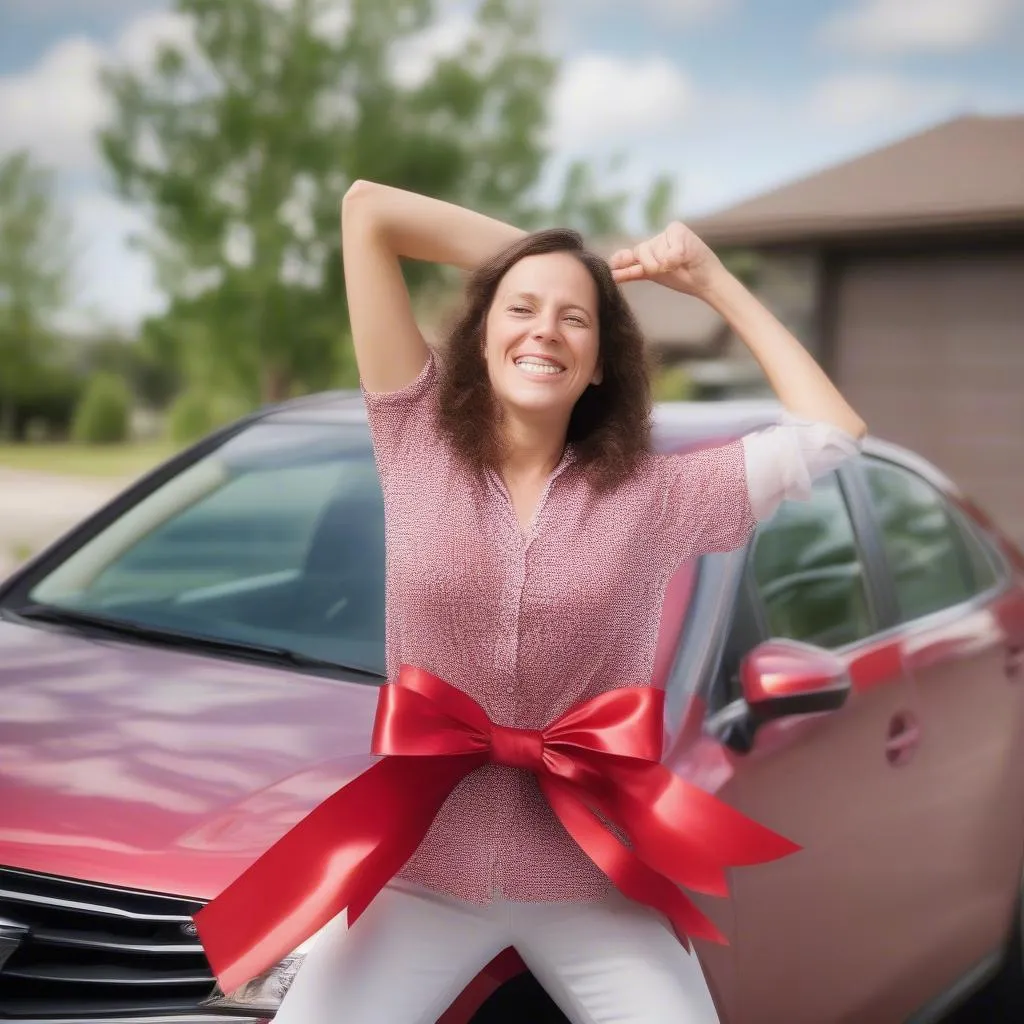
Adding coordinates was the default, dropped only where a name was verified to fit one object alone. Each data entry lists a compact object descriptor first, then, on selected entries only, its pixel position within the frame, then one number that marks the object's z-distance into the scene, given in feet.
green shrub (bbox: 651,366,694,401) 76.78
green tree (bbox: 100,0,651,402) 80.12
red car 6.72
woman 6.03
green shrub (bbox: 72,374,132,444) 132.05
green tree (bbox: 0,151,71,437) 162.61
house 34.60
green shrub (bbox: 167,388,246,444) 108.47
